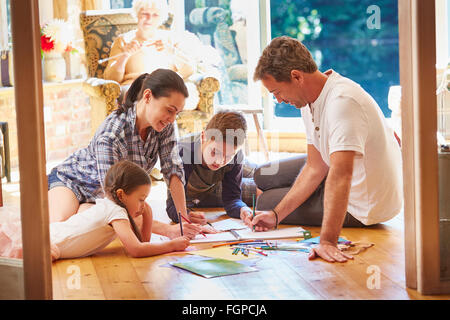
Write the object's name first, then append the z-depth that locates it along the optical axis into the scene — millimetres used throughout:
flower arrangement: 5398
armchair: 4684
